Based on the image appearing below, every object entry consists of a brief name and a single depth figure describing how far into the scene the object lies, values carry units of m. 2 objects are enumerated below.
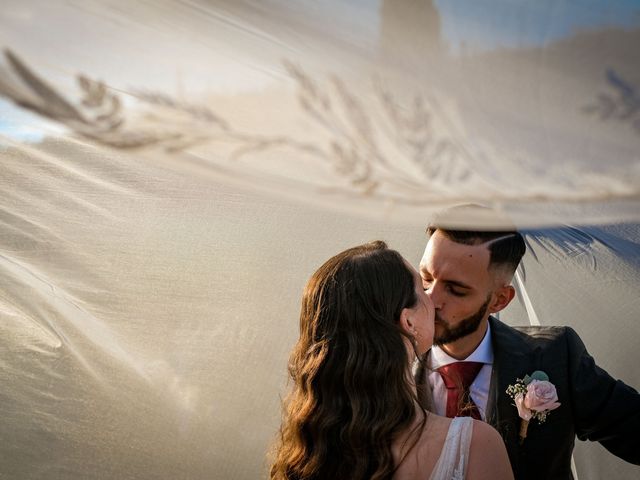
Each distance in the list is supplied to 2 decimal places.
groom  2.50
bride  1.76
